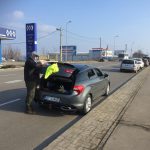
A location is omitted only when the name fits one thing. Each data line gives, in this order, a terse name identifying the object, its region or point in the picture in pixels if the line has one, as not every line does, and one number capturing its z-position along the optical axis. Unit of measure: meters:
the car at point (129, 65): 18.76
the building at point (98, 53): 70.91
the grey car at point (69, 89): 4.74
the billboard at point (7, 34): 24.68
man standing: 4.79
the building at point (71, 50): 63.66
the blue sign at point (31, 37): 23.48
